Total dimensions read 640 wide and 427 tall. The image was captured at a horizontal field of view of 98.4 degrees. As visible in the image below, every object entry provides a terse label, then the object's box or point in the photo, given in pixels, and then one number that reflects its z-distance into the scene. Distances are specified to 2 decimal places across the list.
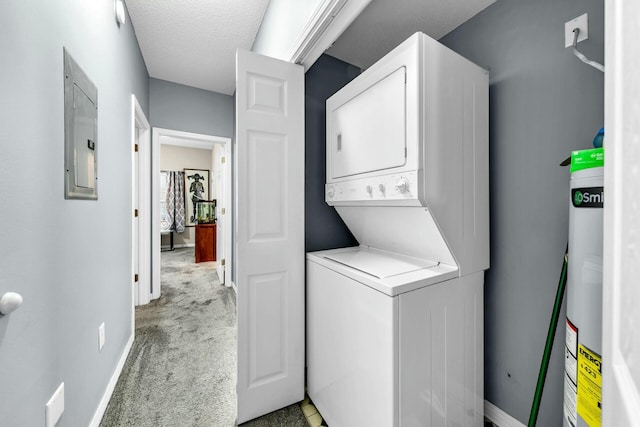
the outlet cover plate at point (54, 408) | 1.02
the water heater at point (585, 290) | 0.87
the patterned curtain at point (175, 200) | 7.01
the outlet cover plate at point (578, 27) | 1.20
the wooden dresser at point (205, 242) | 5.62
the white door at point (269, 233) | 1.57
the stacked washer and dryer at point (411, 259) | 1.16
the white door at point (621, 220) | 0.24
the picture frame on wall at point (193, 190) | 7.15
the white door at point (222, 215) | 3.97
